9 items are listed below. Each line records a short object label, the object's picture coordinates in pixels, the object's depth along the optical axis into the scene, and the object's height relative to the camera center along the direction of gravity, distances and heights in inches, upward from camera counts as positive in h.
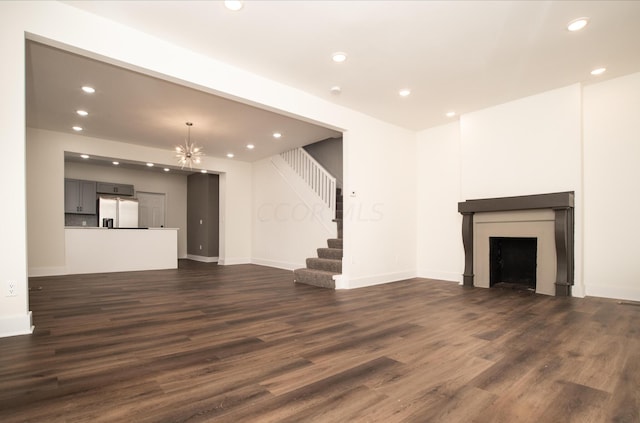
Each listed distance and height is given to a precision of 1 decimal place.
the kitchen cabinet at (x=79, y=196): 329.4 +18.4
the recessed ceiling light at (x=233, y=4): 106.7 +71.2
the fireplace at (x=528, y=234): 169.6 -14.1
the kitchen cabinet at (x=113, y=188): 349.1 +28.1
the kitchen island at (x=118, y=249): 261.0 -31.7
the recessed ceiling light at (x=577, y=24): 117.2 +70.4
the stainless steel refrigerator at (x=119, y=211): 341.4 +2.5
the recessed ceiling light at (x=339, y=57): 139.9 +69.7
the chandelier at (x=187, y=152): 244.3 +48.3
